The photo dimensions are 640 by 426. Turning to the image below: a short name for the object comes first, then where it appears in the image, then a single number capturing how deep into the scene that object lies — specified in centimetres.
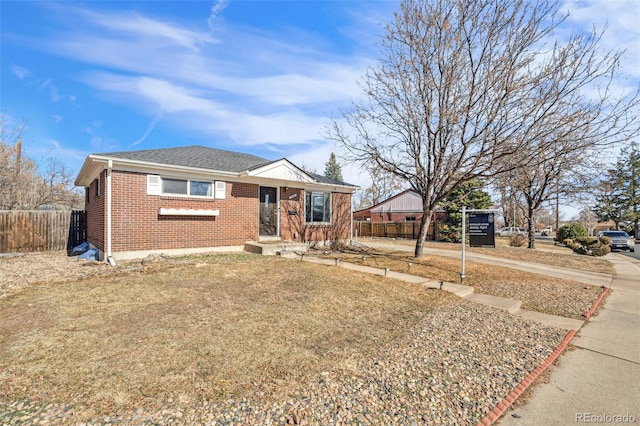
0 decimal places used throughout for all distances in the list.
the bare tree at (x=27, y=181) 1678
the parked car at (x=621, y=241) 2216
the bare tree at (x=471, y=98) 851
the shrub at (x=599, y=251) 1617
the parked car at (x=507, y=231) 3403
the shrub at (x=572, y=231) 2222
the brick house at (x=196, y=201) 896
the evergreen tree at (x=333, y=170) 5181
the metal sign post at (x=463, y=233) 798
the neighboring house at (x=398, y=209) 3255
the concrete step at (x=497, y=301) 575
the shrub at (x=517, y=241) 2034
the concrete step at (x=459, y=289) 662
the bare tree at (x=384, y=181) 1142
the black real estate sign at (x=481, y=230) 826
